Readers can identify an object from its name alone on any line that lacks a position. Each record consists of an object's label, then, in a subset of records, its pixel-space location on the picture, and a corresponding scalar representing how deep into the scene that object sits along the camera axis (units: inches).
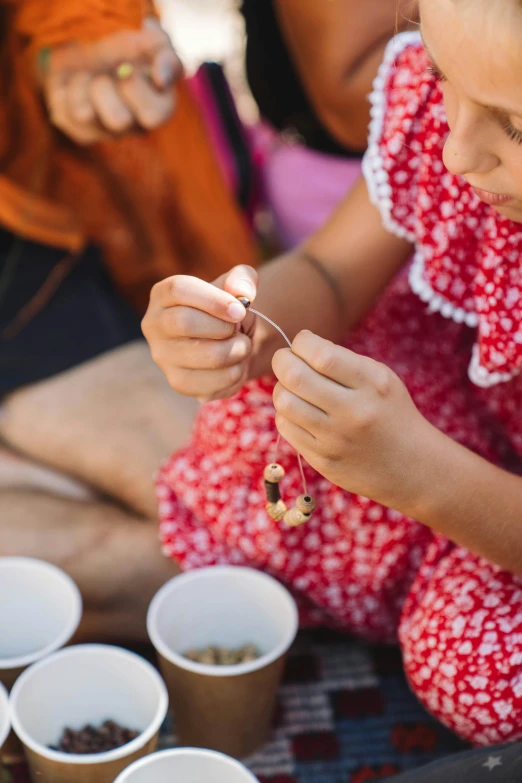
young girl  26.5
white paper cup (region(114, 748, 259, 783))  29.1
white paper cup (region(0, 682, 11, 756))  31.0
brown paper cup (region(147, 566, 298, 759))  33.9
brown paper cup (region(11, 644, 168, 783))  32.9
